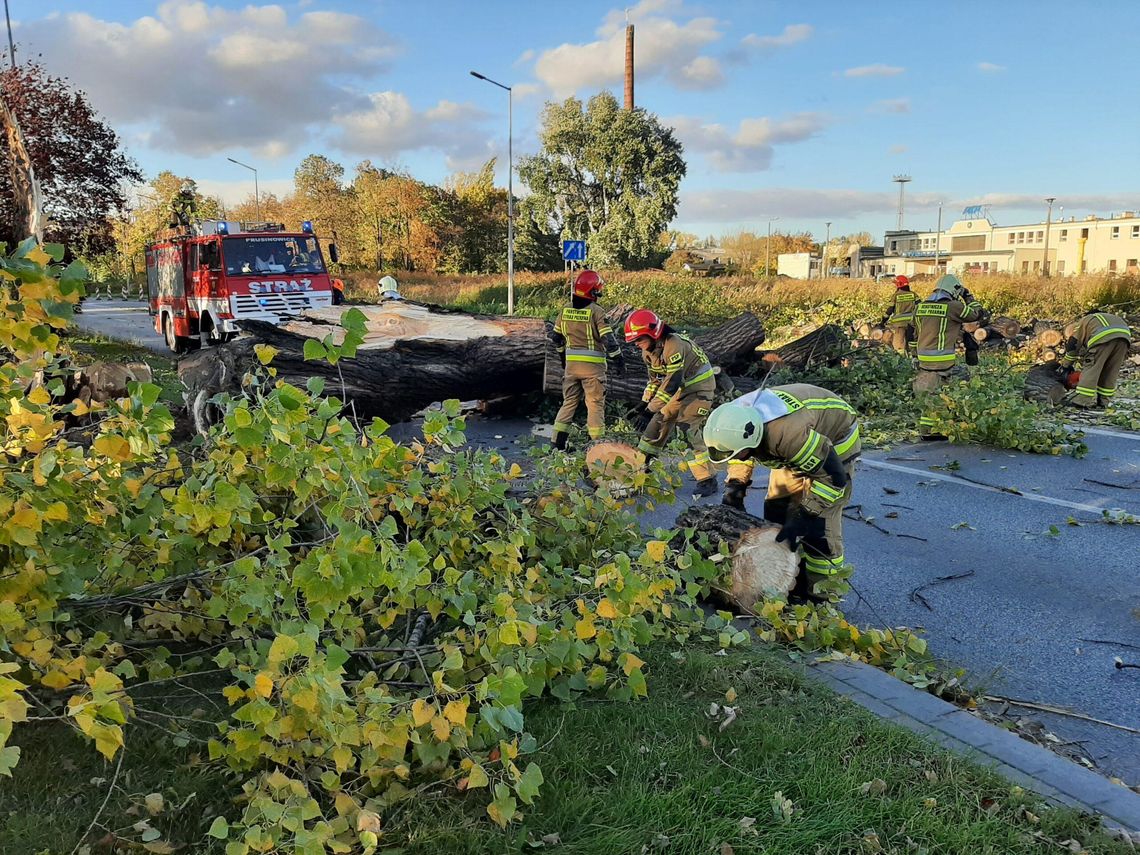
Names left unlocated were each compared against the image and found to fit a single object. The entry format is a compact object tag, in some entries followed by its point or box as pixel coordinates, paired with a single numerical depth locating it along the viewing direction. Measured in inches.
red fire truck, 525.7
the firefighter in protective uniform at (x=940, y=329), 366.3
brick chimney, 1566.2
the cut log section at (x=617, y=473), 165.0
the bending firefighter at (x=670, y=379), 291.6
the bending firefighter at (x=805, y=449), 160.4
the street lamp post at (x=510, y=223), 986.1
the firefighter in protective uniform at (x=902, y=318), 441.7
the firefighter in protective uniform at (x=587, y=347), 321.1
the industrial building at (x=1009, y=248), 2469.2
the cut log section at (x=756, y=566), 162.1
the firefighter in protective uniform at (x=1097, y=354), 371.6
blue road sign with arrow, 751.1
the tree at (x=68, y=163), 561.6
